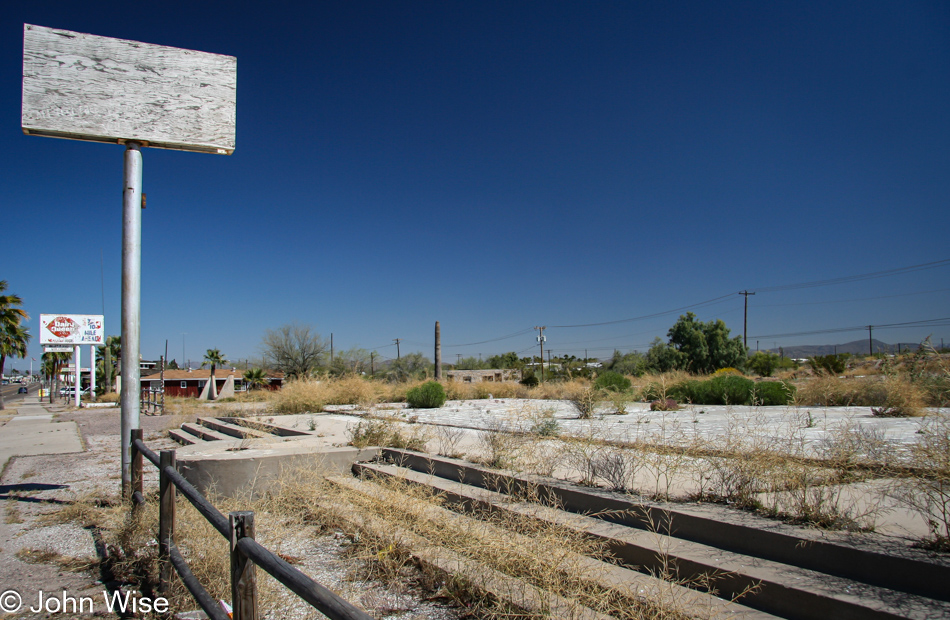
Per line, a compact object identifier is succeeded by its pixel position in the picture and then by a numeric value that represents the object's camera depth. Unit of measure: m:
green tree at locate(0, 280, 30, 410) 34.94
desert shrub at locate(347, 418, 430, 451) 7.46
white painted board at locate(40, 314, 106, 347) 33.12
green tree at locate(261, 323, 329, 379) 38.75
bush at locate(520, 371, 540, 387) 29.25
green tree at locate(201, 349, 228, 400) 43.43
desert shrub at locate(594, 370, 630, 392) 17.11
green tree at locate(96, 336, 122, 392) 61.66
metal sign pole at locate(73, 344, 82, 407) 30.31
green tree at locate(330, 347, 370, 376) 33.62
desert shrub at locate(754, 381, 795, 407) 12.66
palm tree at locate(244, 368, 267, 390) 37.16
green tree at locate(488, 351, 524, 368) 65.61
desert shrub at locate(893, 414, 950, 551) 3.09
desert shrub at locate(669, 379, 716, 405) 15.17
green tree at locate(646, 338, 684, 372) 43.47
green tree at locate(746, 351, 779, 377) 38.10
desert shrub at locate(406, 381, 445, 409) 17.81
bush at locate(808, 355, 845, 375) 22.92
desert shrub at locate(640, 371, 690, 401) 15.76
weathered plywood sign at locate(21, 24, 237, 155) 5.73
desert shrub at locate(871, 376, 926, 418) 9.14
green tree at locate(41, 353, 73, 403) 74.75
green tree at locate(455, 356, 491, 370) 68.16
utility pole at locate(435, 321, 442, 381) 32.03
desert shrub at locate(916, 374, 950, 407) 9.02
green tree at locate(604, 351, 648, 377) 39.81
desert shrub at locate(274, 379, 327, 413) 16.81
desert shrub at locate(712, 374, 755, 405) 13.73
